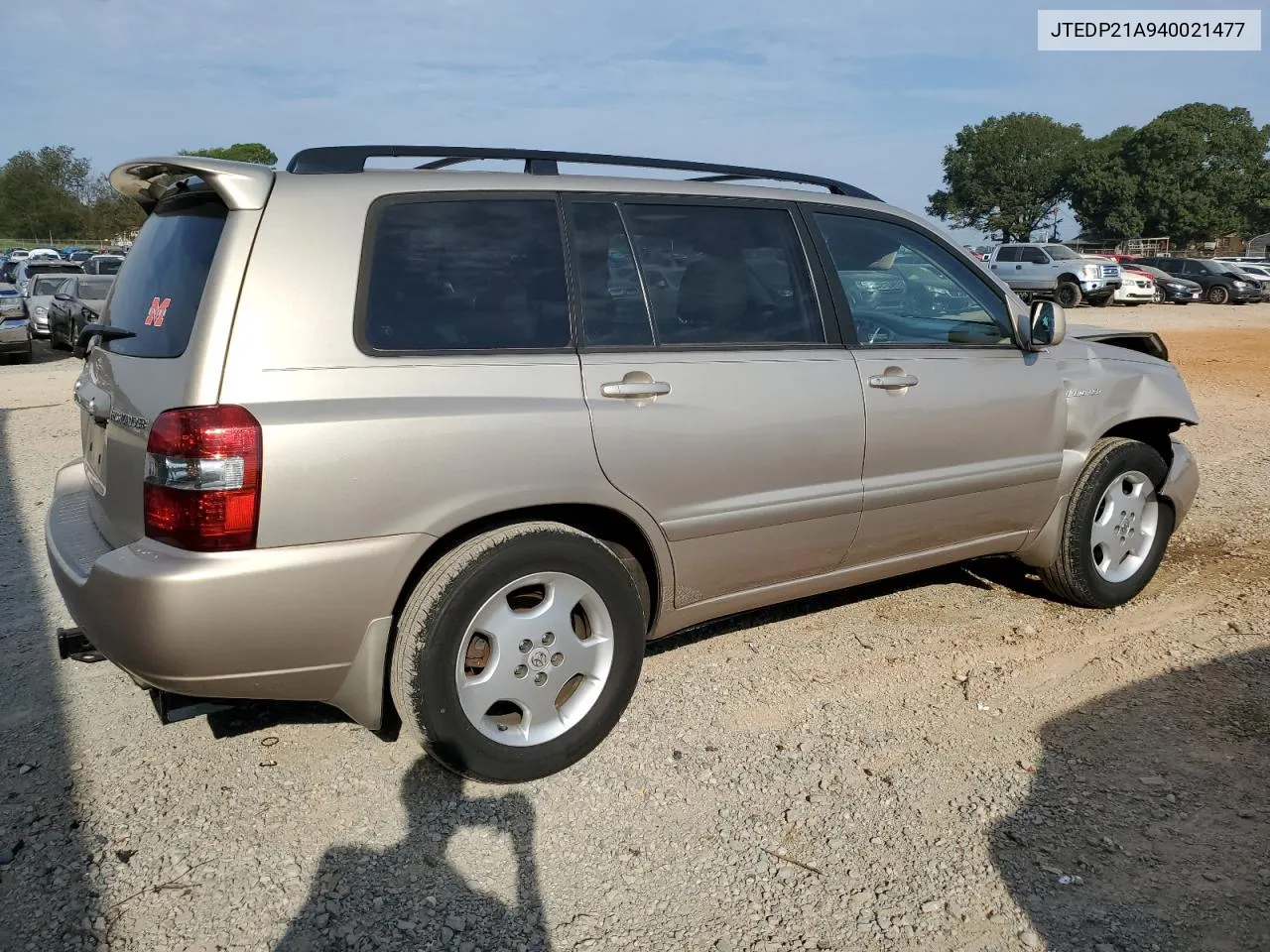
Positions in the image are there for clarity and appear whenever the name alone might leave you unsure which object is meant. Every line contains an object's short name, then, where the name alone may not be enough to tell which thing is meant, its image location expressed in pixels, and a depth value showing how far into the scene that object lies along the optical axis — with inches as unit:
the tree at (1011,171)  3363.7
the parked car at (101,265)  967.0
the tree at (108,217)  2751.0
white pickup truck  1130.7
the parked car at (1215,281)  1282.0
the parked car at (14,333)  674.2
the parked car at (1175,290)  1270.9
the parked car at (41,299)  815.1
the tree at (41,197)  2898.6
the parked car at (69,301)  685.3
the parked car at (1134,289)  1184.2
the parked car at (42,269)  978.1
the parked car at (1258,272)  1316.4
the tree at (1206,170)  2915.8
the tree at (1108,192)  3019.2
